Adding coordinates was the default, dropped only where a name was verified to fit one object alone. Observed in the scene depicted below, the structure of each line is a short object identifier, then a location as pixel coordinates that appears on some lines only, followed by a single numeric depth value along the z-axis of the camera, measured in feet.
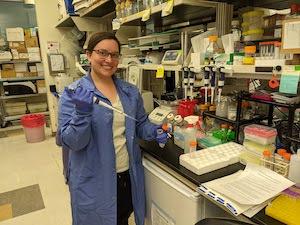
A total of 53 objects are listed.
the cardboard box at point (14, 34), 15.28
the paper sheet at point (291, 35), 3.13
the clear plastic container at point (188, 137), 4.68
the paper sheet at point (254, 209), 2.87
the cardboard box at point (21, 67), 15.99
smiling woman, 3.99
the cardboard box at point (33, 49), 15.88
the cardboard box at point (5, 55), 15.11
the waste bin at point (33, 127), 13.16
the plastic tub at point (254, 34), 4.04
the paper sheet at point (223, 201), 2.92
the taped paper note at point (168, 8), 4.43
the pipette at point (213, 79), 4.39
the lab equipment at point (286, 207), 2.69
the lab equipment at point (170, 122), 5.47
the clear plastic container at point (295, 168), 3.34
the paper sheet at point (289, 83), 3.16
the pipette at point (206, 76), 4.51
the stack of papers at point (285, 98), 3.73
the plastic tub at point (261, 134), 3.85
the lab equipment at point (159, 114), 5.89
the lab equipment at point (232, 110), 4.63
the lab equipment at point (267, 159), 3.72
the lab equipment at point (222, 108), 4.80
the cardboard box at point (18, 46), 15.51
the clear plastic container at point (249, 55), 3.73
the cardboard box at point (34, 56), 15.99
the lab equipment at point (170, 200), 3.64
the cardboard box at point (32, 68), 16.46
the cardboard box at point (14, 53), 15.51
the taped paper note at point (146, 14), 5.19
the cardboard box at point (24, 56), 15.78
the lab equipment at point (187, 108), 5.48
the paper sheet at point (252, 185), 3.03
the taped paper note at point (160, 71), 5.62
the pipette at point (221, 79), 4.32
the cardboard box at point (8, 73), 15.57
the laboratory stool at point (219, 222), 2.84
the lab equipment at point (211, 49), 4.47
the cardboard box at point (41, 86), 16.40
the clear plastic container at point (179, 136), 4.82
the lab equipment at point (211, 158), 3.83
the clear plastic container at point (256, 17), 4.11
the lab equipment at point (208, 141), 4.74
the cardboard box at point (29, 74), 16.26
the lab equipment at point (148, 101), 7.10
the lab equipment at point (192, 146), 4.45
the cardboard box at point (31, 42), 15.90
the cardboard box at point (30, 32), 15.93
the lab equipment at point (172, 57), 5.30
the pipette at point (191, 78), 5.05
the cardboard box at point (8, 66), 15.57
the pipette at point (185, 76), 5.03
